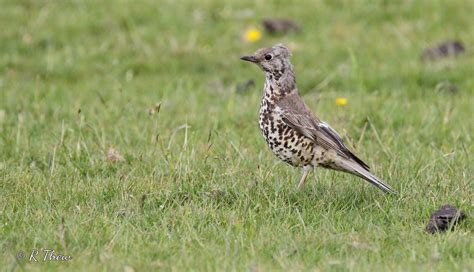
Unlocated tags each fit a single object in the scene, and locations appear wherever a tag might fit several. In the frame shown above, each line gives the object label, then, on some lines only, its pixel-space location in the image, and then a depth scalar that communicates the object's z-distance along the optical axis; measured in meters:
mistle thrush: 13.39
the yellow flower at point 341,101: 18.04
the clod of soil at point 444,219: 11.80
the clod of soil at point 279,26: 23.23
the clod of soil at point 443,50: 21.70
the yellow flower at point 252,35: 22.56
